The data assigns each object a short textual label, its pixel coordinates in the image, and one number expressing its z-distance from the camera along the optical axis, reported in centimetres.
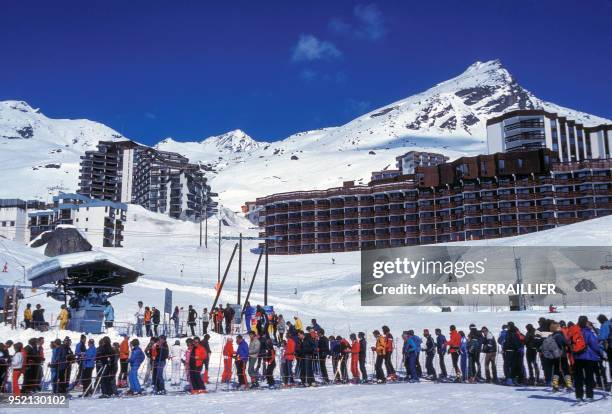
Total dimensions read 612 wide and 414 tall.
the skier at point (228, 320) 2836
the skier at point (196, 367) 1634
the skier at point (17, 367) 1548
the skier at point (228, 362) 1792
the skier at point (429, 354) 1831
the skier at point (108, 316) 2561
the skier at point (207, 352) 1765
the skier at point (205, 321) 2741
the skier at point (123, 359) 1727
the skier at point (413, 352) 1803
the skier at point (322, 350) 1870
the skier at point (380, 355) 1831
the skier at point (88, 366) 1617
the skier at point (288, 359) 1794
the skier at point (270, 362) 1752
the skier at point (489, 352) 1714
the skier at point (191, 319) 2686
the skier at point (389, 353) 1841
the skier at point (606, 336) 1427
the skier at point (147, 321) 2592
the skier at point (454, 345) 1798
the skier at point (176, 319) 2747
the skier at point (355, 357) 1859
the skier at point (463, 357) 1773
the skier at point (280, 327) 2551
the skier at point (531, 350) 1617
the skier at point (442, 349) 1850
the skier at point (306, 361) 1772
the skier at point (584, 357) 1203
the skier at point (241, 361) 1752
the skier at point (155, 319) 2589
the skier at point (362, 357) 1836
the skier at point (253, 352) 1778
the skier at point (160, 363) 1631
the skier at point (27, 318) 2546
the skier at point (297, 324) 2429
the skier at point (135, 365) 1612
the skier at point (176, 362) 1792
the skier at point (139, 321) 2608
